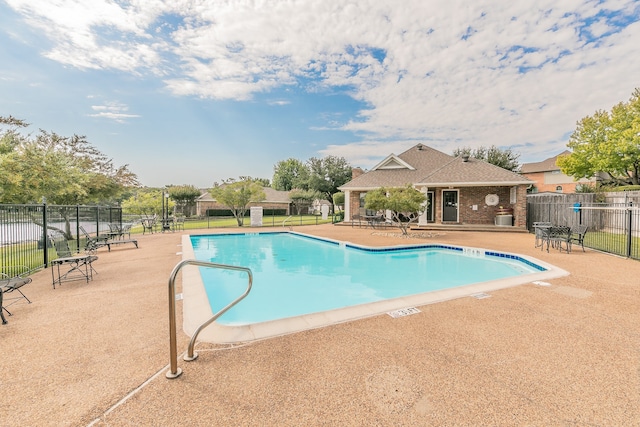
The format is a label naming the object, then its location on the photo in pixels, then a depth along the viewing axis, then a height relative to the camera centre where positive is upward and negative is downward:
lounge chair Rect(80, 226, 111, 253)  10.08 -1.18
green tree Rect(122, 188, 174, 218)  28.27 +0.63
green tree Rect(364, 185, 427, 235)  13.78 +0.38
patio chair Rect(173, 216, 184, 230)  20.23 -1.16
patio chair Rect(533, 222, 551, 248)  10.00 -0.95
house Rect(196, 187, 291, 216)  37.68 +0.73
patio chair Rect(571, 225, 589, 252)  9.66 -0.97
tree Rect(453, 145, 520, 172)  30.28 +5.47
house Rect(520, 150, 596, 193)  43.44 +4.59
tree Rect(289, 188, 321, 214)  43.17 +1.84
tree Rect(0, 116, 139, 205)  9.66 +1.78
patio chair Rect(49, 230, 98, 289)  6.29 -1.11
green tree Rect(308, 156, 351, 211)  47.56 +5.80
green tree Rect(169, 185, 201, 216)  37.28 +1.94
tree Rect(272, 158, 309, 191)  66.48 +8.63
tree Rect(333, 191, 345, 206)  37.53 +1.30
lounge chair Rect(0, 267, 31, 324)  4.14 -1.12
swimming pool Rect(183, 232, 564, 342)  4.47 -2.00
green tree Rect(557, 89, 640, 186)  24.34 +5.65
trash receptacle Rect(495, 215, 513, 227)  17.03 -0.80
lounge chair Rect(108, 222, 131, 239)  13.41 -0.96
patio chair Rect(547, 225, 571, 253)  9.54 -1.03
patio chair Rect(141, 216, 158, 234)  19.40 -0.80
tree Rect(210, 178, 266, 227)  21.75 +1.24
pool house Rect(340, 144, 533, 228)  17.09 +1.09
